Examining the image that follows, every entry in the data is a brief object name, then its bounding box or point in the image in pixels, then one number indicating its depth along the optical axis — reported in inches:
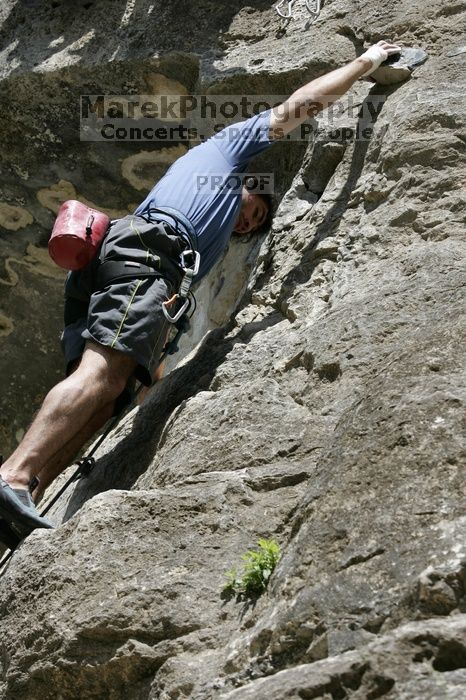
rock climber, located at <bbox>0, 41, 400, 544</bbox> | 323.6
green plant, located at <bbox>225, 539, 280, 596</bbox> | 236.8
